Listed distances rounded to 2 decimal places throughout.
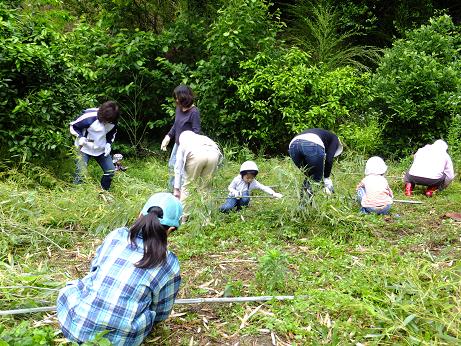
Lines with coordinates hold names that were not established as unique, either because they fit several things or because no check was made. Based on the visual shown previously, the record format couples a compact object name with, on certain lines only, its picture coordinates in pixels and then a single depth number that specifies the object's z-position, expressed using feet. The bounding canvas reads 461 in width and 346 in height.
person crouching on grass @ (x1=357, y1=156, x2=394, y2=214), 16.24
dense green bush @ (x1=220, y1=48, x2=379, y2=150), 25.89
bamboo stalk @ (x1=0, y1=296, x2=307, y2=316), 9.70
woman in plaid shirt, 7.63
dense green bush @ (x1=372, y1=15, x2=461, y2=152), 26.09
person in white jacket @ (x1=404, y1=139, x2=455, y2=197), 19.88
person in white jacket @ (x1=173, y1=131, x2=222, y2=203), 14.39
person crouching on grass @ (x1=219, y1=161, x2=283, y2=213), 16.61
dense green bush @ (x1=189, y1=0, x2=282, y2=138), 26.40
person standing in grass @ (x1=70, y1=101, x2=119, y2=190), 17.90
